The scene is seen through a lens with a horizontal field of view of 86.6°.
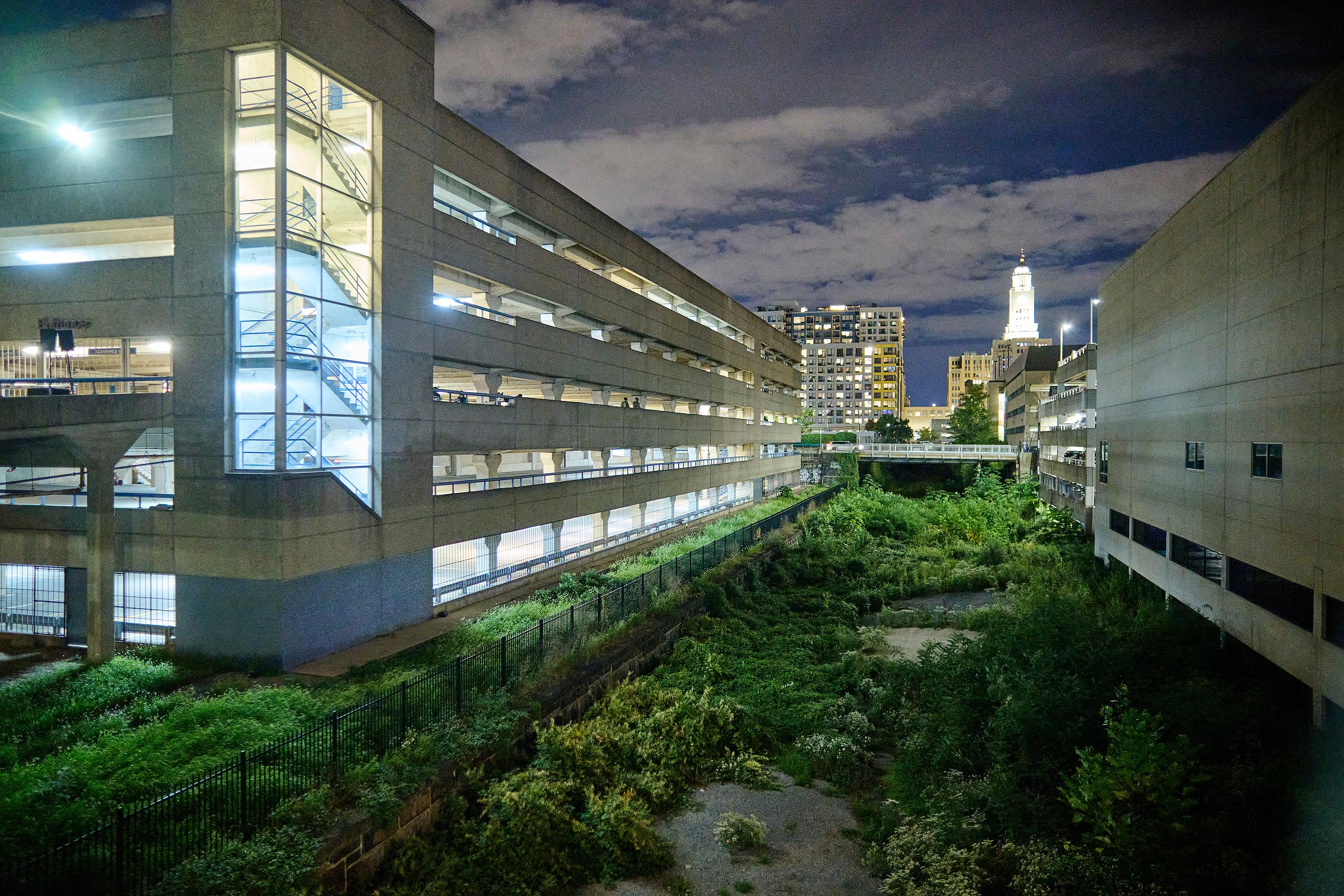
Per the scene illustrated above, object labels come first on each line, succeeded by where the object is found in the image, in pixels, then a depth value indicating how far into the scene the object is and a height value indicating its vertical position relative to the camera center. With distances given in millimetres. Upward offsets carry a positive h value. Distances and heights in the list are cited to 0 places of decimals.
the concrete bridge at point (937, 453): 70438 -1022
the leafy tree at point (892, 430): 127062 +2482
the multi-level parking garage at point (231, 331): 14500 +2573
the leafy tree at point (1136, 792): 8859 -4588
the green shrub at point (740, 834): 11047 -6093
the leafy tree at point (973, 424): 97000 +2684
